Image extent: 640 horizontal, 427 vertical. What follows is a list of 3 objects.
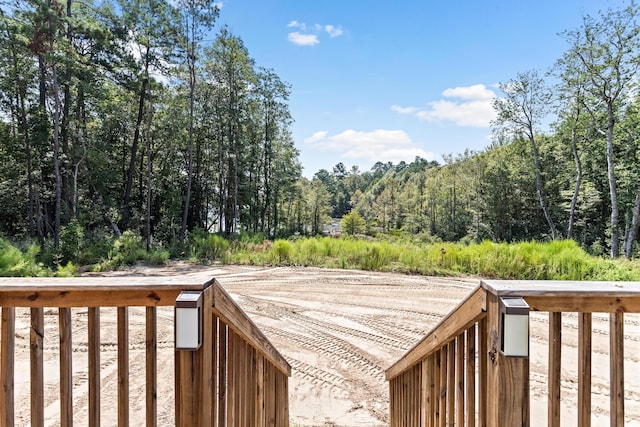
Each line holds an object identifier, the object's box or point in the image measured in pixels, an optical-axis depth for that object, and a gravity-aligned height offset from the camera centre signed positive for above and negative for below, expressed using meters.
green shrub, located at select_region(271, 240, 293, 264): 9.57 -1.20
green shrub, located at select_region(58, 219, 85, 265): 8.98 -0.81
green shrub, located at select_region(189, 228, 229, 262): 10.23 -1.17
